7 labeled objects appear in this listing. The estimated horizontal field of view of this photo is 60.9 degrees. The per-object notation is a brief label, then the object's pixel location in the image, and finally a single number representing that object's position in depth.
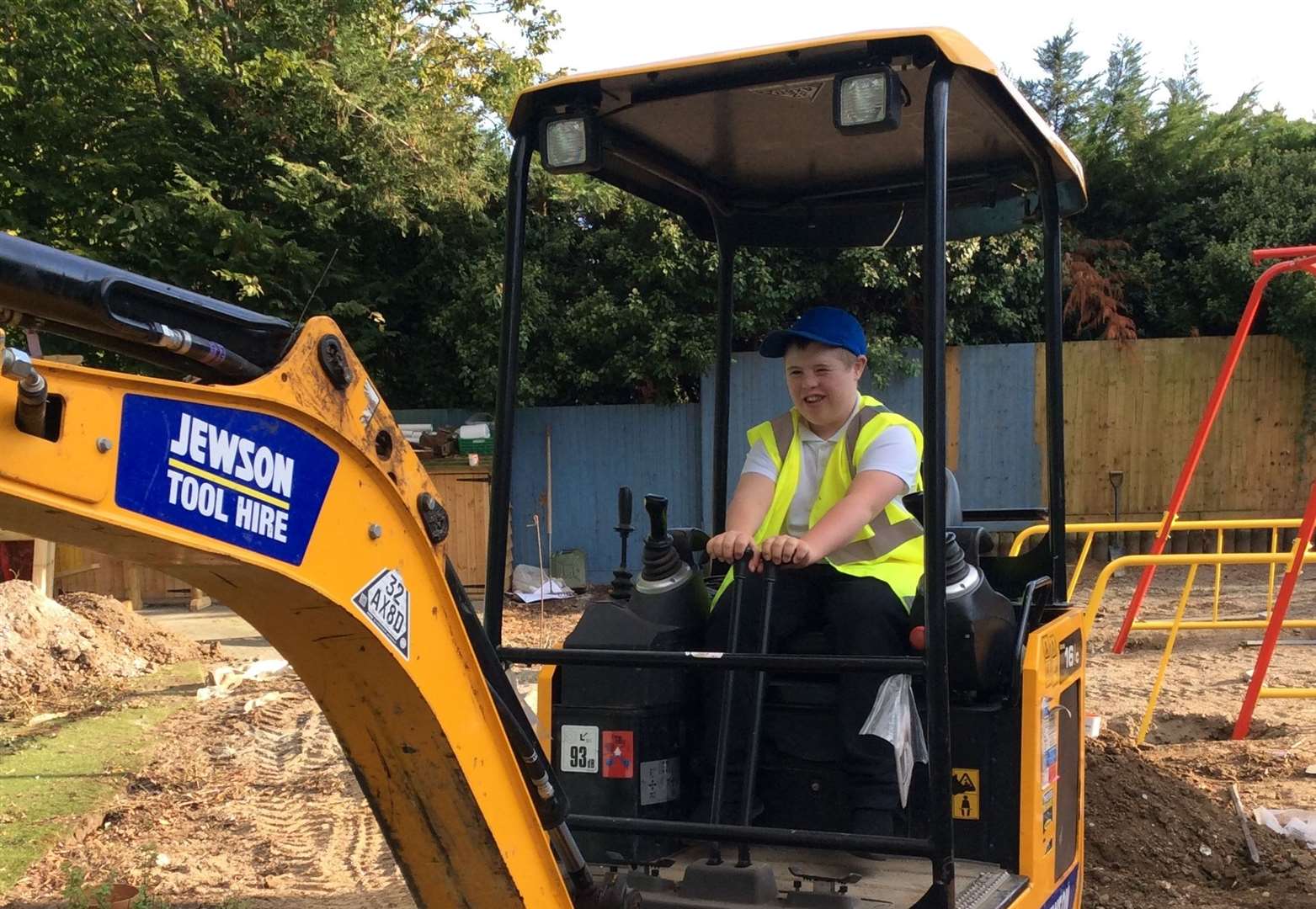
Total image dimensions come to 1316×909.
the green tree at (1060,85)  20.64
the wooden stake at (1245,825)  4.54
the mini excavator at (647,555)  1.43
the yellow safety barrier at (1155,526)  7.11
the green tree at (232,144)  13.56
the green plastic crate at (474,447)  12.99
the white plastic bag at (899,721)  2.67
